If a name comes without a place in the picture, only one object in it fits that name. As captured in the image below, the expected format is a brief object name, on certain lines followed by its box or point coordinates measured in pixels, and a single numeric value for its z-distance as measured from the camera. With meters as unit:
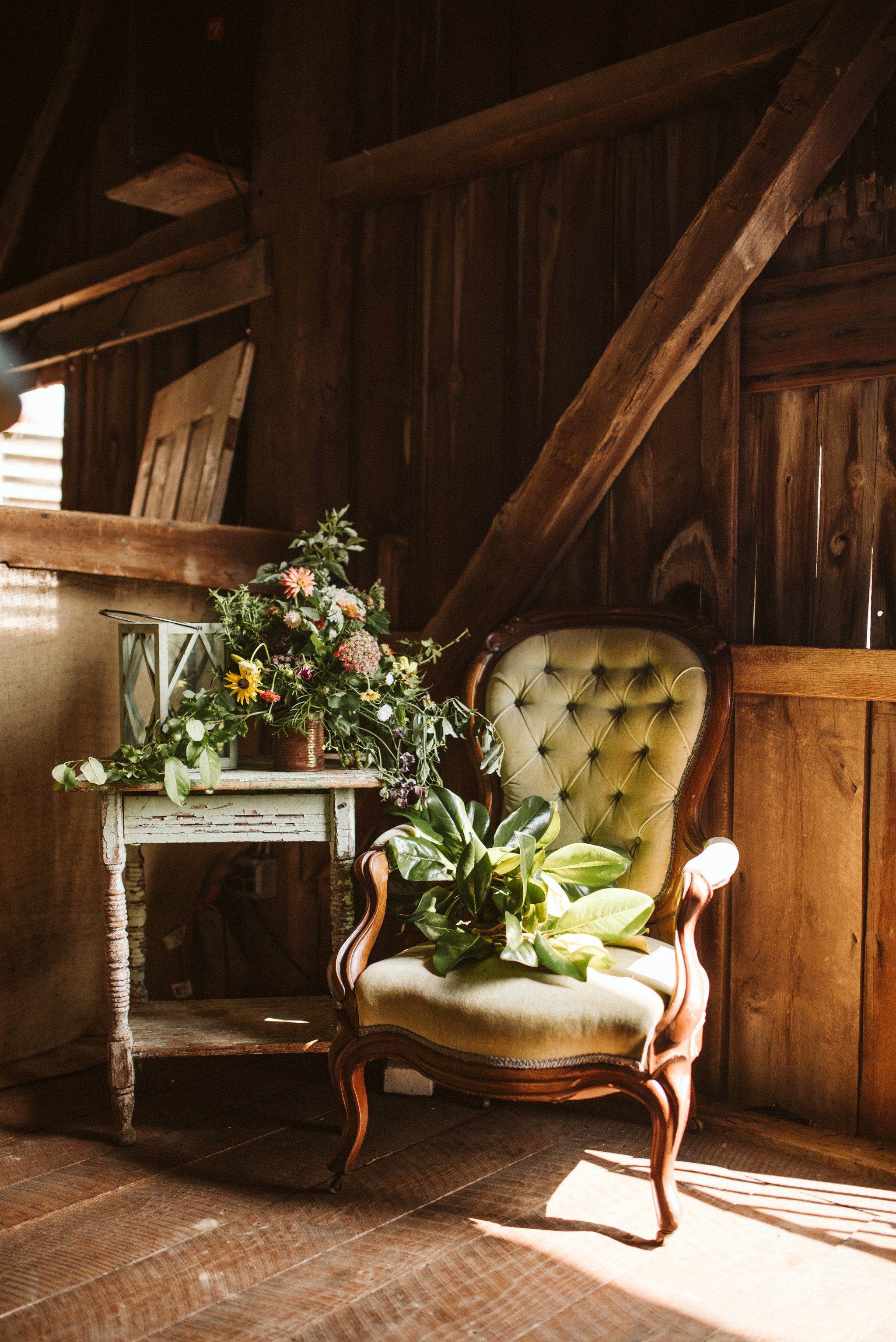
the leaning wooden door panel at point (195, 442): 3.07
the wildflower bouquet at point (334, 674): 2.19
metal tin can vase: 2.26
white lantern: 2.20
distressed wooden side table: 2.14
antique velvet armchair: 1.72
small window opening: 4.96
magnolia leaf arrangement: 1.86
